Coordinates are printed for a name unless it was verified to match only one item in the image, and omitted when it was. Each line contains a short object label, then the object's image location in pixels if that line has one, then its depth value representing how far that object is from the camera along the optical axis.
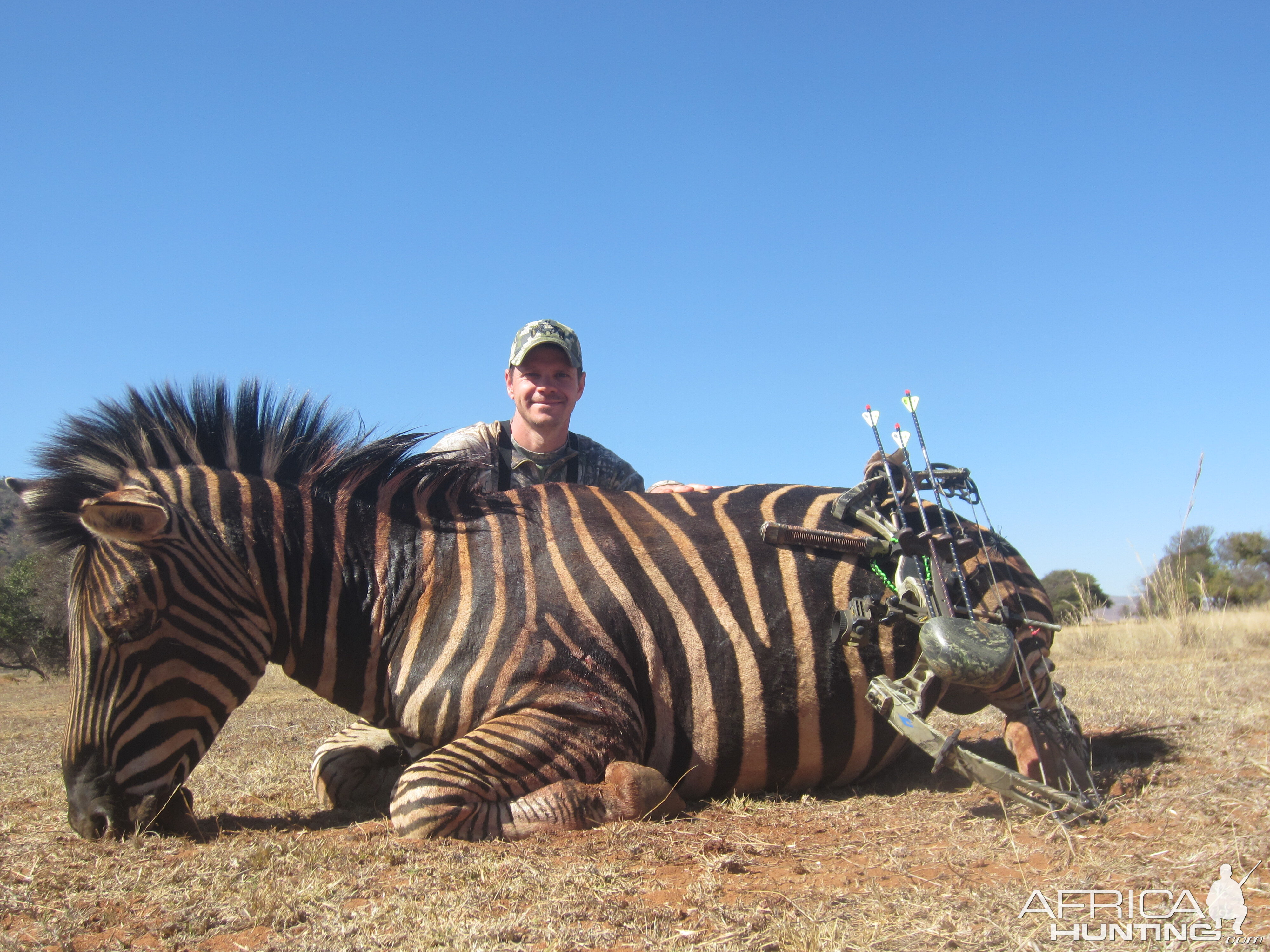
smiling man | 5.82
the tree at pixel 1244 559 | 31.03
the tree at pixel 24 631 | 16.17
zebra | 3.07
